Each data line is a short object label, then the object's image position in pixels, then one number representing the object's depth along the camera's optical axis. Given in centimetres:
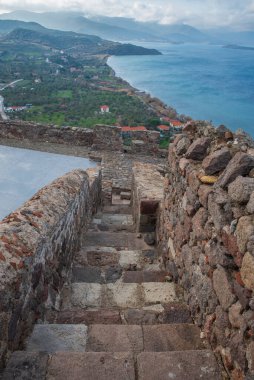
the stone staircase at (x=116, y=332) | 215
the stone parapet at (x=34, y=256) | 220
